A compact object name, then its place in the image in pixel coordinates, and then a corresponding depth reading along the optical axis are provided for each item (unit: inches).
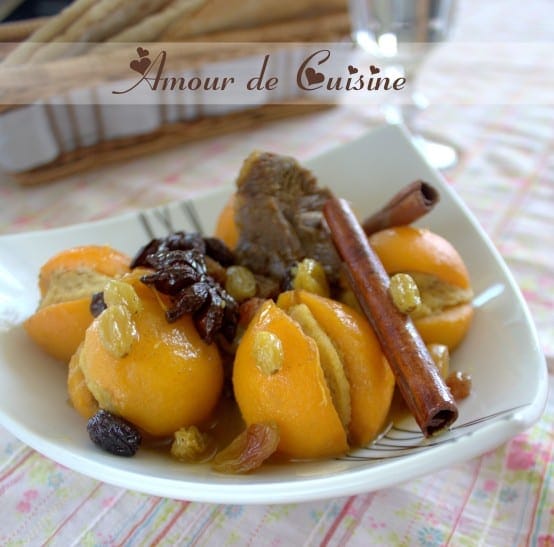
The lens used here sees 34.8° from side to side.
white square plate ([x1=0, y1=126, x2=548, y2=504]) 8.5
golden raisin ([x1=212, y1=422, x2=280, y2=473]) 9.5
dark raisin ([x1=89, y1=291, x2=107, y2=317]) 10.4
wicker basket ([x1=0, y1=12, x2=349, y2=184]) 15.5
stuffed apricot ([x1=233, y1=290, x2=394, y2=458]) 9.4
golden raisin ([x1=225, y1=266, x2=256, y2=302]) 11.2
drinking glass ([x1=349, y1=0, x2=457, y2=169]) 16.8
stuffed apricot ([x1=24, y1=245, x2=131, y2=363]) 10.8
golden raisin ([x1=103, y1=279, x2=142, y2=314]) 9.8
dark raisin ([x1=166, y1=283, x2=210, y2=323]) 9.9
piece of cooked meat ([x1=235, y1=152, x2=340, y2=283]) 11.7
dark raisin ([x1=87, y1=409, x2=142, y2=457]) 9.5
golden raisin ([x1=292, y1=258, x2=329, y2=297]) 10.8
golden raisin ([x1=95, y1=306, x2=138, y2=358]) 9.5
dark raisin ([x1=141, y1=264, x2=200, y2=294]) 10.1
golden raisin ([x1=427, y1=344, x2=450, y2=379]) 10.4
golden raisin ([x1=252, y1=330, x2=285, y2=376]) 9.4
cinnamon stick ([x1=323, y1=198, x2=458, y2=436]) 9.3
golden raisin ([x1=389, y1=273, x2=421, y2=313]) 10.0
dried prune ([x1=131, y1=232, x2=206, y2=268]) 11.1
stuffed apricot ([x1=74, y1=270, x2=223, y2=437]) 9.6
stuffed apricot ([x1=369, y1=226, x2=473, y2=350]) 10.9
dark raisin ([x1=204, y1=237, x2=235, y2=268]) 11.7
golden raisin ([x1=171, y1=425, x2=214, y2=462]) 9.8
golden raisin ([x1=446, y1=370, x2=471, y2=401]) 10.2
